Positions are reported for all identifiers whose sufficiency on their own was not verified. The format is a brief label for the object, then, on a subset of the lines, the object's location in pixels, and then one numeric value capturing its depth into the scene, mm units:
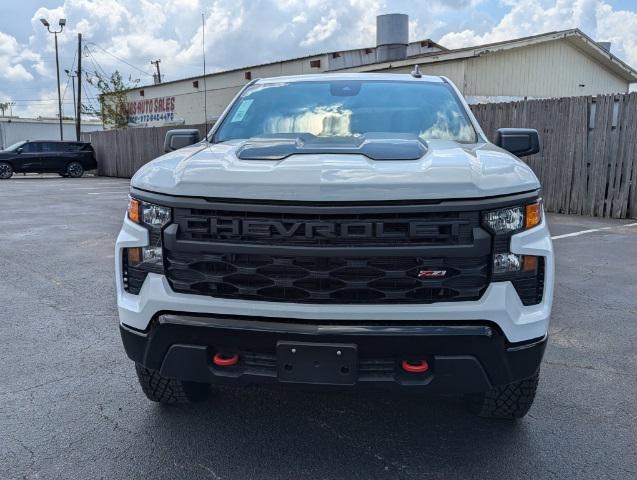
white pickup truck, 2109
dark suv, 22891
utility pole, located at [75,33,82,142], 31600
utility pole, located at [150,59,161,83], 44647
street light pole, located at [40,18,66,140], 31561
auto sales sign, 30172
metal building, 16484
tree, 33688
